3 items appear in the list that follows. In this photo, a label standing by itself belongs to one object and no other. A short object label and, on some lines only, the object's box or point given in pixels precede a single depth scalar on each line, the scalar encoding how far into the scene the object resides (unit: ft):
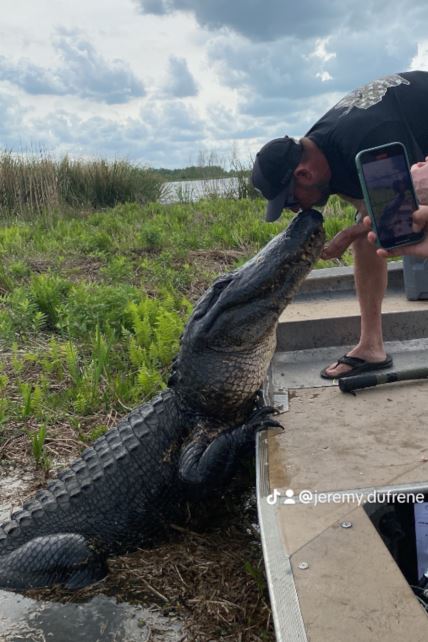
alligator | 9.02
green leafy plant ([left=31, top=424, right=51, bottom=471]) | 11.27
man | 10.32
